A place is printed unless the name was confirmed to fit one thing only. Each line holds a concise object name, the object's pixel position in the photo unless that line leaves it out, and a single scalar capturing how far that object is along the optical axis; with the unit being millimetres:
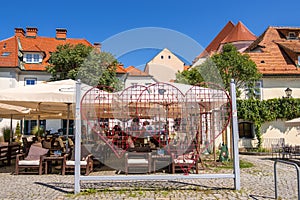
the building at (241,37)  37312
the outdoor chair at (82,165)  7138
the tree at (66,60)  22302
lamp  16719
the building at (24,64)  24047
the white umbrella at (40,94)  7124
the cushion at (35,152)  7723
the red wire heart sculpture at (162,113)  5484
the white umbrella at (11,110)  9703
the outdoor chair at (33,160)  7328
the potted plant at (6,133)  20700
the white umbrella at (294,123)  12183
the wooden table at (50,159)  7281
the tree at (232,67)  14988
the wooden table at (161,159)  7451
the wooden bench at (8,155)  8934
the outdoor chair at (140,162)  7238
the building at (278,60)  19484
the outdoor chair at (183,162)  7336
